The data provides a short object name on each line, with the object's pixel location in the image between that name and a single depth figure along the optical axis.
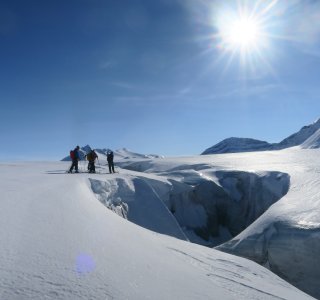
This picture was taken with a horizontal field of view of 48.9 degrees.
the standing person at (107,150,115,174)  21.02
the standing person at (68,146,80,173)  20.57
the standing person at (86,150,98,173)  21.06
